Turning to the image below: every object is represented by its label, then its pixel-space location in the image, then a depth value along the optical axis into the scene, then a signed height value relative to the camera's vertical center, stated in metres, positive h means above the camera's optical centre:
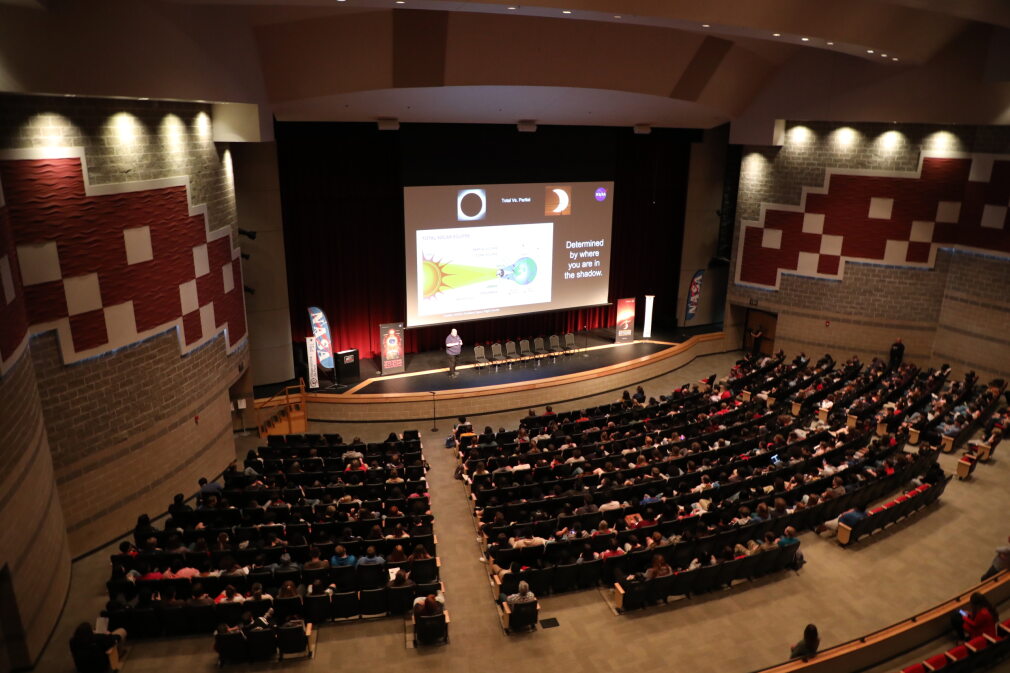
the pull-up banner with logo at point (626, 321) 19.44 -4.03
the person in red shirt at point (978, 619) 8.01 -5.14
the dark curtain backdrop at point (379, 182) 16.44 -0.09
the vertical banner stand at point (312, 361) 15.63 -4.21
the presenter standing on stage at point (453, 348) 17.06 -4.22
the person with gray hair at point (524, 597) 8.38 -5.14
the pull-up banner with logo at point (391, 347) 16.48 -4.12
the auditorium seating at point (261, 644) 7.73 -5.35
